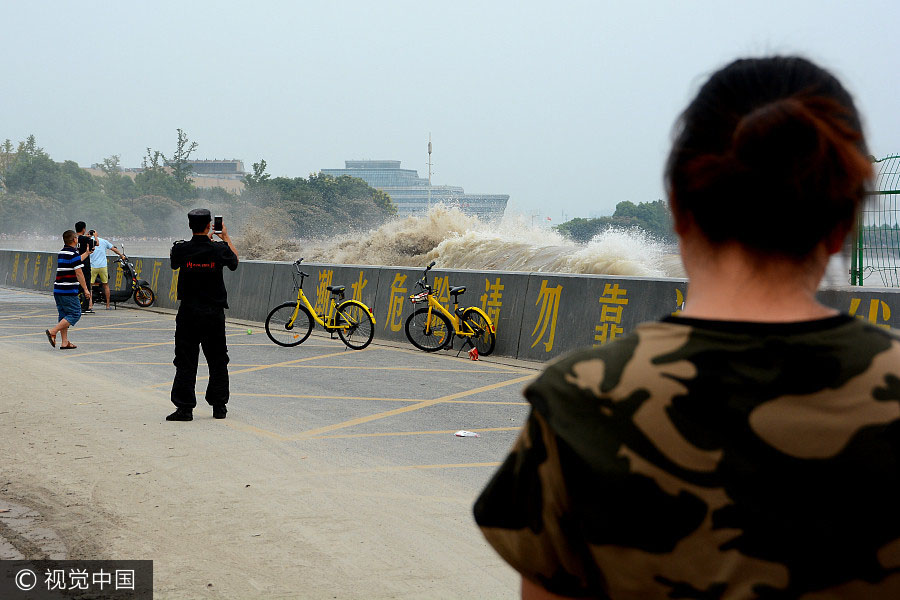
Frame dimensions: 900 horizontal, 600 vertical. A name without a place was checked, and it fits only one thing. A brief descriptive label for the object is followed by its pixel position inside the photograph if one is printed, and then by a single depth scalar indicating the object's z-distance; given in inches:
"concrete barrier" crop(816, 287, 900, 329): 368.2
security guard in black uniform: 325.1
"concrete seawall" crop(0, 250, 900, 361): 457.7
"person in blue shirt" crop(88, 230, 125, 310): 816.3
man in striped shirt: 522.0
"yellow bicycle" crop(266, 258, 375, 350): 564.1
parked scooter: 840.9
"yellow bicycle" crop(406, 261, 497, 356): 533.6
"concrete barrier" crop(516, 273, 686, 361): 462.0
